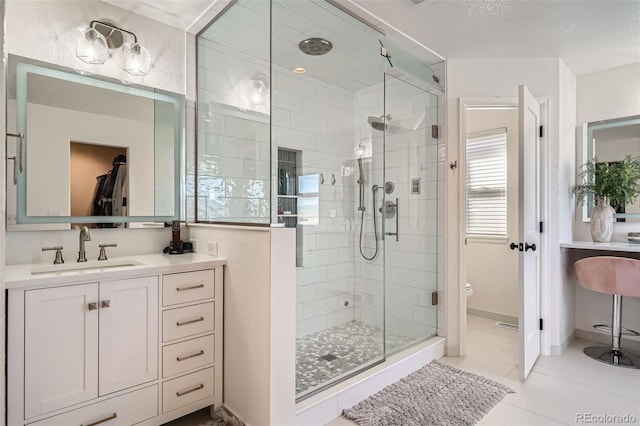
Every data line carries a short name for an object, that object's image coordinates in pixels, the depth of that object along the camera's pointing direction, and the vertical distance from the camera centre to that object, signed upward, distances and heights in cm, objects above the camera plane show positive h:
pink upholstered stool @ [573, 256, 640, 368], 247 -54
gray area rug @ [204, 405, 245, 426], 177 -112
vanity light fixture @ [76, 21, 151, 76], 200 +103
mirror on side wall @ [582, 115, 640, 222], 288 +64
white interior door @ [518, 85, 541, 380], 237 -10
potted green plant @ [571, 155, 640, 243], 277 +22
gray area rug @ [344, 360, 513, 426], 189 -116
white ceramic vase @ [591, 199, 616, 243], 283 -6
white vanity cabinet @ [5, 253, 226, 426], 141 -62
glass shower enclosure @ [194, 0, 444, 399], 214 +39
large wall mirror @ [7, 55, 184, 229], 181 +39
